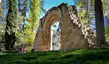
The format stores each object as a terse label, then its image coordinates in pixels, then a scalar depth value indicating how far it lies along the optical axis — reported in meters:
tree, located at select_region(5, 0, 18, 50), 10.97
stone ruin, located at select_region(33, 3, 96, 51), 7.40
